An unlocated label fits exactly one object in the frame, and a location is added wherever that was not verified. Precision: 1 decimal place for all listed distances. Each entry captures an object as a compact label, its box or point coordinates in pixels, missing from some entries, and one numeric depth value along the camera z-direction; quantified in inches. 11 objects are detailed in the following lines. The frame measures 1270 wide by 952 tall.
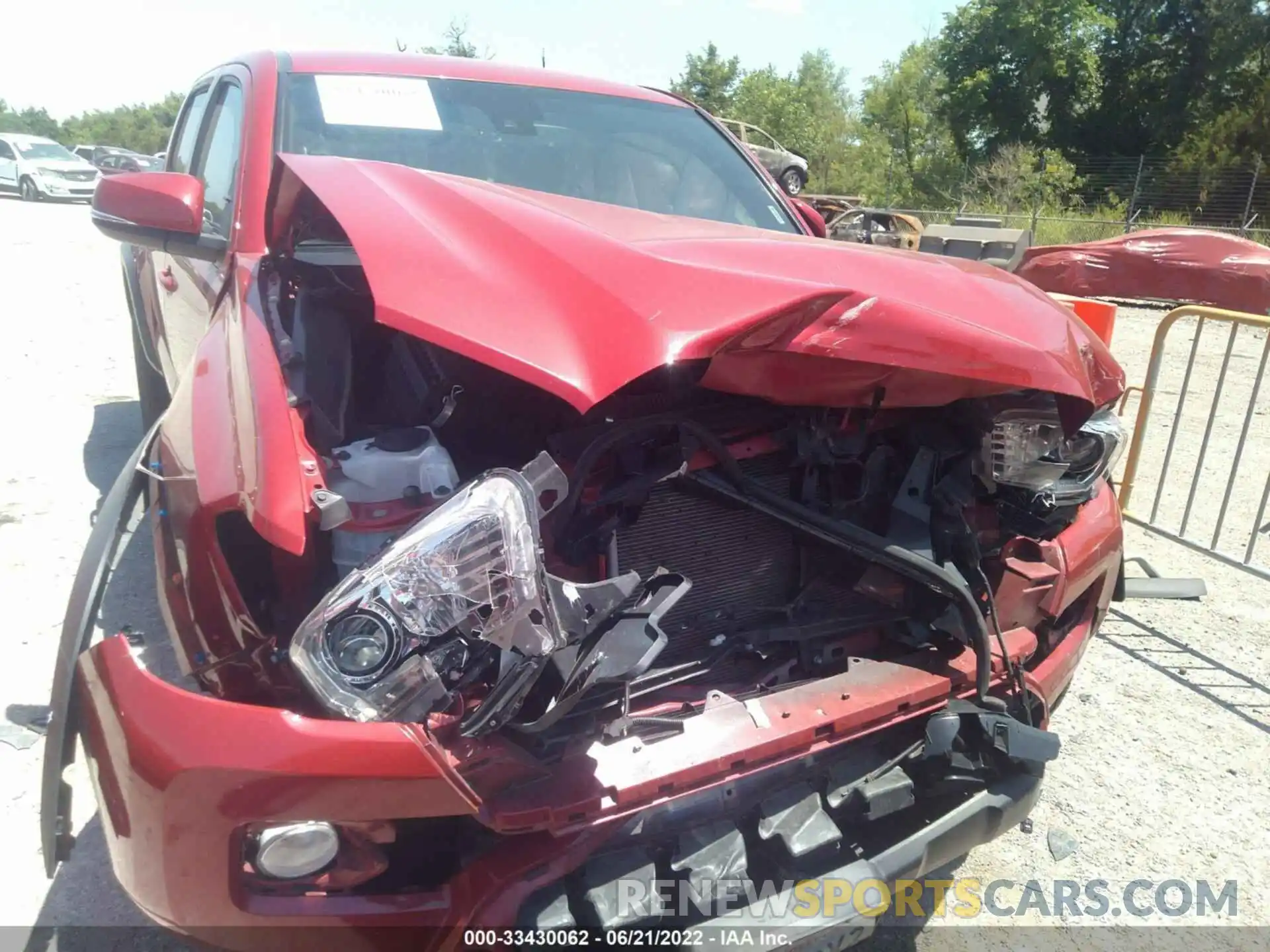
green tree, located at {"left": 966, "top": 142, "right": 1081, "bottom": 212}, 1071.0
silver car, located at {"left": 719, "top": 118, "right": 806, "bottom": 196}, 305.4
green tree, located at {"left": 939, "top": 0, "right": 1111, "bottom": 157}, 1269.7
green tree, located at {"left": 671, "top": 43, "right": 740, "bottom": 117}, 1963.6
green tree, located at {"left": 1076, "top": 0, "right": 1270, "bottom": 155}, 1143.0
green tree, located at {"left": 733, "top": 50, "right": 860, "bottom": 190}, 1758.1
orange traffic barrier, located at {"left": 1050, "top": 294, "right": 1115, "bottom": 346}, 161.6
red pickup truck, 56.7
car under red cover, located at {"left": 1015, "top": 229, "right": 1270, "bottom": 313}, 436.8
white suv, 861.2
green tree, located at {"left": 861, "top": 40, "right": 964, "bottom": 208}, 1414.9
